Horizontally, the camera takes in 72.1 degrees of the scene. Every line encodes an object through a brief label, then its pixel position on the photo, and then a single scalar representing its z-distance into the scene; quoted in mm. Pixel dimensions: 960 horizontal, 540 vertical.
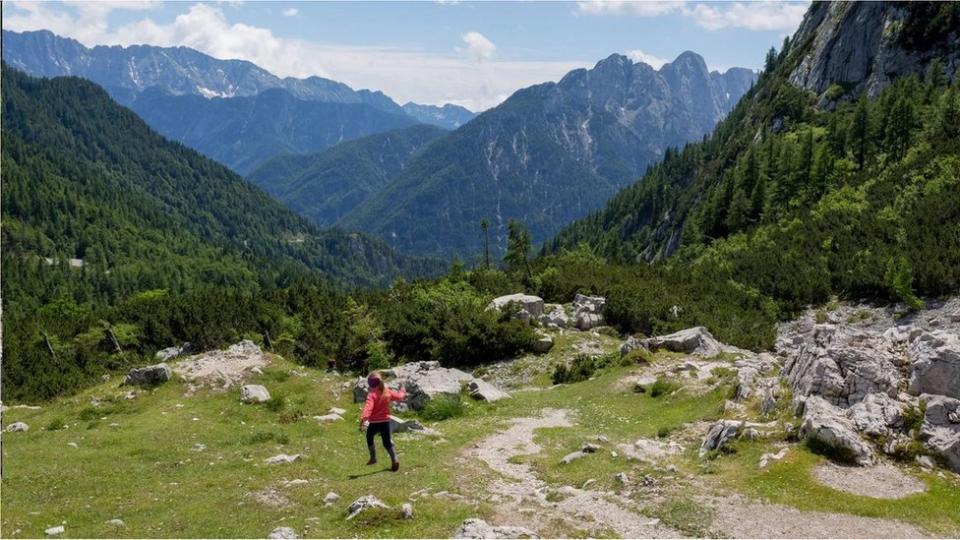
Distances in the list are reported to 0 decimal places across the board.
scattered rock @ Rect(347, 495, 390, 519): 14916
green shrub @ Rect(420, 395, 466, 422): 27484
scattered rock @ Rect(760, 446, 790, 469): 17844
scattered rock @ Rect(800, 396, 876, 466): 17719
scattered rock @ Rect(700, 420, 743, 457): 19719
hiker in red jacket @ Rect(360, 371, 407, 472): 18719
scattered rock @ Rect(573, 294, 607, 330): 45656
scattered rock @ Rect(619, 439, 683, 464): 19866
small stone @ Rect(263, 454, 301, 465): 19875
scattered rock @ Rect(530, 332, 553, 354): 41281
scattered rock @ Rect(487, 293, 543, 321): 44875
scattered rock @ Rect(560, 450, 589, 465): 19984
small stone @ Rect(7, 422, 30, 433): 26277
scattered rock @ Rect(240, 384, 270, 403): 28484
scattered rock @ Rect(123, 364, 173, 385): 30797
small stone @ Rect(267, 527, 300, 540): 13814
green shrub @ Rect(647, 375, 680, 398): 28188
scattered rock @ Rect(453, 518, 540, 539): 13461
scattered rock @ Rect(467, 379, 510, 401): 30281
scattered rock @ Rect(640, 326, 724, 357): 35875
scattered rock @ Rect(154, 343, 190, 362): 40938
